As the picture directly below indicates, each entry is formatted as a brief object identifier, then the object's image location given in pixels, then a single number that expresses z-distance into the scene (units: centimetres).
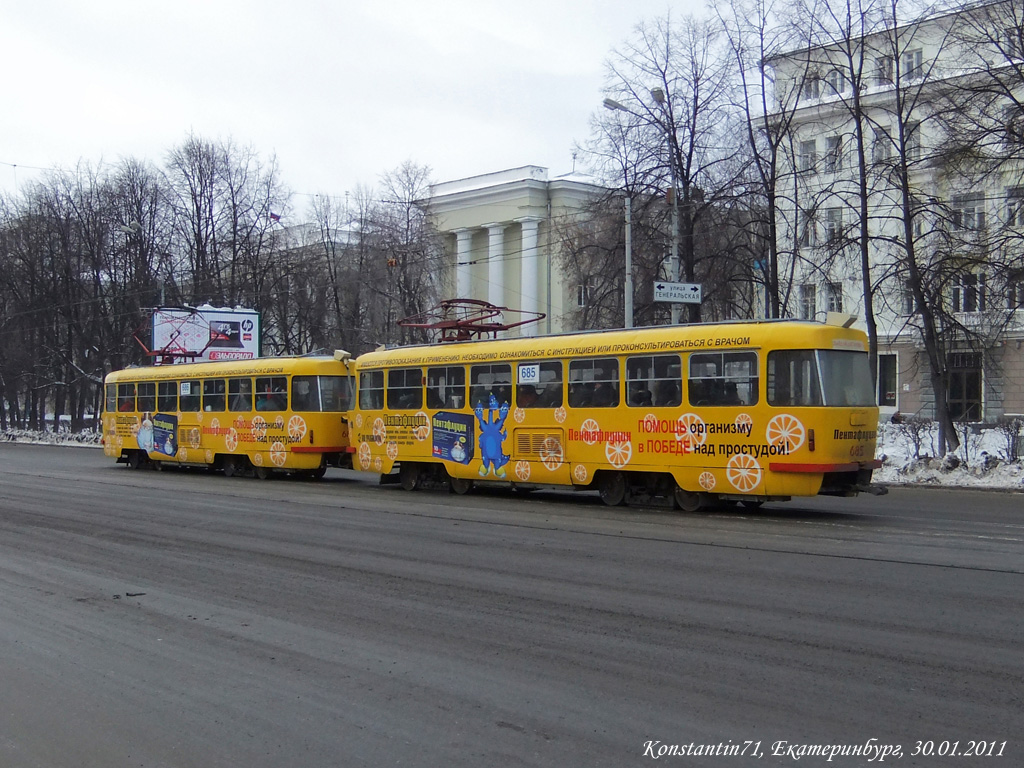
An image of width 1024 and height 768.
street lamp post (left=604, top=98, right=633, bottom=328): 2658
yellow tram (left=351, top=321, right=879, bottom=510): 1552
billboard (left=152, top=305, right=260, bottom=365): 4625
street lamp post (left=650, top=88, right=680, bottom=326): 2702
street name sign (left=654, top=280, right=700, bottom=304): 2397
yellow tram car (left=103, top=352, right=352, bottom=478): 2489
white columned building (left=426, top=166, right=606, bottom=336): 5994
